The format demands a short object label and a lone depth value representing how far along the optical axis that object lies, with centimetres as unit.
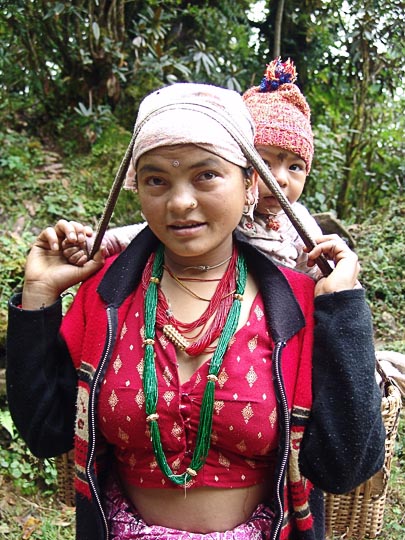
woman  144
